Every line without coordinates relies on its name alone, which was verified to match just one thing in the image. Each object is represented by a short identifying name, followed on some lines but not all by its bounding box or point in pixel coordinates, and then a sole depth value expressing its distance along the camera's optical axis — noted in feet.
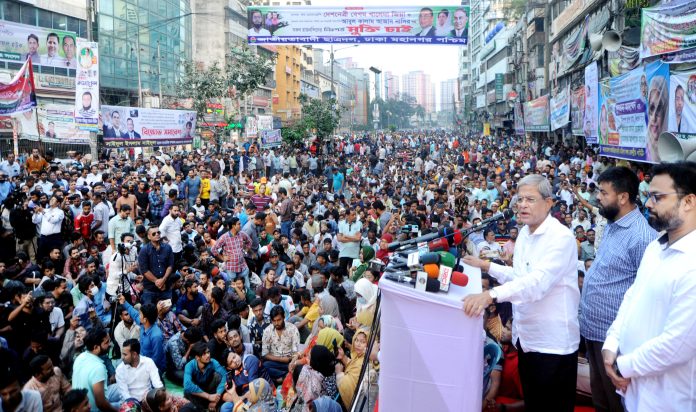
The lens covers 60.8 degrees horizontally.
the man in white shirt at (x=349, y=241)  32.19
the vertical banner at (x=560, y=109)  63.48
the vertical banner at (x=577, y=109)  54.23
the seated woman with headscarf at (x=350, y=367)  16.01
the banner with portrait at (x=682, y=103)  28.04
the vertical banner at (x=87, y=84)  43.86
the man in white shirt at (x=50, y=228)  31.68
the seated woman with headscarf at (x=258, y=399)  16.40
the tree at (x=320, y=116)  110.86
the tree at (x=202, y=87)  101.71
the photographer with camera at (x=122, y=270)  25.23
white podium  9.02
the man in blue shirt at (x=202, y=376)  18.78
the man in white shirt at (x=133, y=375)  17.78
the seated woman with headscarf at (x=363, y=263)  25.08
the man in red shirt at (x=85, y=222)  33.19
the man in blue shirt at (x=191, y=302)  23.96
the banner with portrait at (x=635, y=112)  31.73
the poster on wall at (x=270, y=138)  87.35
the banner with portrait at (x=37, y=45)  77.25
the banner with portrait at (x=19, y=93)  43.75
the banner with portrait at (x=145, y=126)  53.06
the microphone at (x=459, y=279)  9.25
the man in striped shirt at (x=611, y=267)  9.88
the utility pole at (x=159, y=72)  118.21
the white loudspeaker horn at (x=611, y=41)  49.88
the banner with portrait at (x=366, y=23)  62.90
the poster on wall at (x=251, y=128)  93.30
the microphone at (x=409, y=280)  8.96
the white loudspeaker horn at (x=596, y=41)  54.90
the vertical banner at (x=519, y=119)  106.42
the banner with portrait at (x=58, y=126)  66.08
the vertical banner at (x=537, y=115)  82.38
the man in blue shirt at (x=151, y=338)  20.90
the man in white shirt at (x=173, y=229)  29.45
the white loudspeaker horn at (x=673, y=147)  25.94
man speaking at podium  9.41
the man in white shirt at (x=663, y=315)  7.35
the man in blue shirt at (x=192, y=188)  45.27
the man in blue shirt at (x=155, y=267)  25.16
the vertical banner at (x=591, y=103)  46.11
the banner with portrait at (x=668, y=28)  30.91
